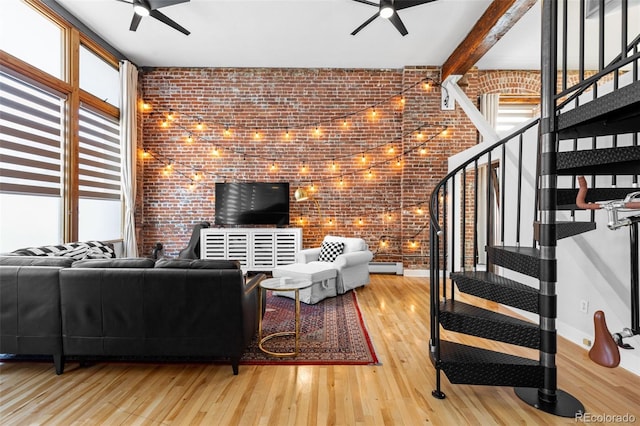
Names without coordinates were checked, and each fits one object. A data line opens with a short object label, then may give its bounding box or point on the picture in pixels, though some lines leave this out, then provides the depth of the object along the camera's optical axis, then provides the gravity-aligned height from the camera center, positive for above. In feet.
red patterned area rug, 8.27 -3.89
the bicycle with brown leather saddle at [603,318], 5.13 -2.02
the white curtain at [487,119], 19.61 +5.77
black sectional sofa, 7.28 -2.32
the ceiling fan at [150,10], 11.87 +7.99
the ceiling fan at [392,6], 11.74 +7.89
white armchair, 14.20 -2.34
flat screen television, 18.60 +0.57
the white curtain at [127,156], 17.53 +3.21
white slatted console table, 17.70 -1.91
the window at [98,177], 15.28 +1.85
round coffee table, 8.47 -2.14
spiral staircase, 6.10 -1.20
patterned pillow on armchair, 15.62 -1.95
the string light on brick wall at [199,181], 19.29 +1.97
